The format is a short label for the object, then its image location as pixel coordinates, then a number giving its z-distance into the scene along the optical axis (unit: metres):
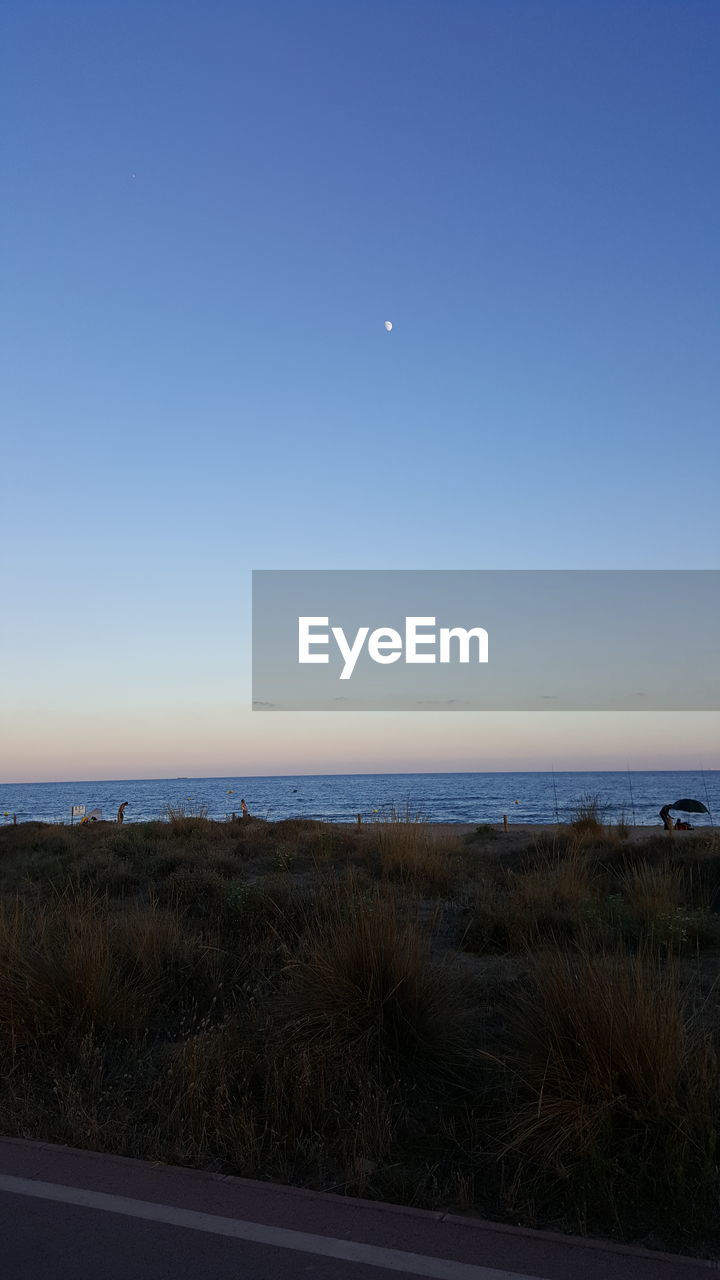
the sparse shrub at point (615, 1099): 3.89
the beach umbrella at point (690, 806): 23.93
